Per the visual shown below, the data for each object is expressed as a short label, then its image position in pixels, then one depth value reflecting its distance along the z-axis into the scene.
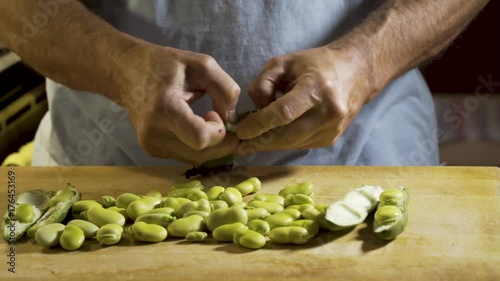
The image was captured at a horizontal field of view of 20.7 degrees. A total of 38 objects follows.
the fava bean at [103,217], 0.94
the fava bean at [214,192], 0.99
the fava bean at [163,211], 0.95
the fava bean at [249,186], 1.01
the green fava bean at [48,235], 0.92
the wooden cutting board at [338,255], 0.88
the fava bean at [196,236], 0.92
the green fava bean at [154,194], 1.00
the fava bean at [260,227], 0.92
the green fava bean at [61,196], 0.98
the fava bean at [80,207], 0.97
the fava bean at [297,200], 0.97
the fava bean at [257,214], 0.95
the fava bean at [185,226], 0.93
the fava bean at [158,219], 0.94
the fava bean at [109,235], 0.92
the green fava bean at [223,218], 0.93
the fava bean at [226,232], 0.92
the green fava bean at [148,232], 0.92
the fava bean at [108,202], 0.99
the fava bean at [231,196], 0.98
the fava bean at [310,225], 0.92
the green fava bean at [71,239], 0.91
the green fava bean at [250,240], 0.90
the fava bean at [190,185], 1.01
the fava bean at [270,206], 0.96
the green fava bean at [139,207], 0.96
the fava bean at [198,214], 0.95
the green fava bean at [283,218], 0.93
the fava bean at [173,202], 0.97
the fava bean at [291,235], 0.91
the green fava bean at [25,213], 0.95
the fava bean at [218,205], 0.97
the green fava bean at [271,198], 0.98
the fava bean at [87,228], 0.93
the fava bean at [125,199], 0.98
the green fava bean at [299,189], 1.00
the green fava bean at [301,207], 0.96
